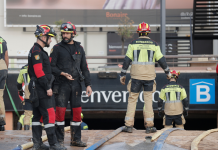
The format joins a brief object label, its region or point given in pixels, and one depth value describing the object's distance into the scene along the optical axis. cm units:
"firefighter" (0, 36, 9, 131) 1233
